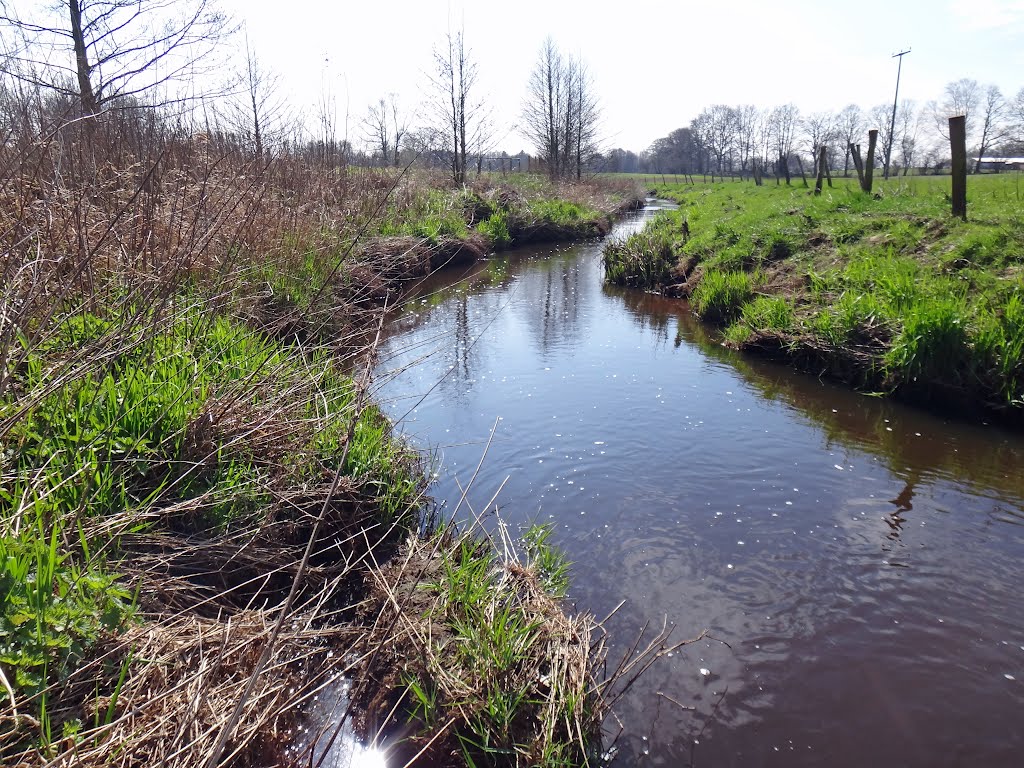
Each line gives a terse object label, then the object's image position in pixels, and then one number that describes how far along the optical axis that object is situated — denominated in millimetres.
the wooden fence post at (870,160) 11495
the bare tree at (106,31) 9867
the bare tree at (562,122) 31891
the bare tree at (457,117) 22062
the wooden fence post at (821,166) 16008
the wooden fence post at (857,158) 13805
